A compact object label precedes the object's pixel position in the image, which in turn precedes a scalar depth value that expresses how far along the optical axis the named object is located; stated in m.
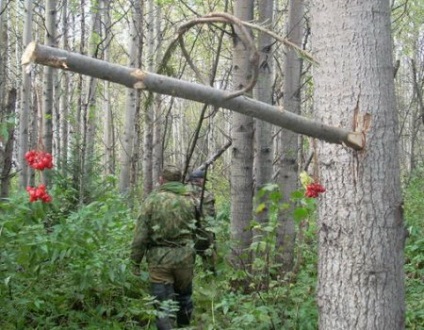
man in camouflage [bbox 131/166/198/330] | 5.05
